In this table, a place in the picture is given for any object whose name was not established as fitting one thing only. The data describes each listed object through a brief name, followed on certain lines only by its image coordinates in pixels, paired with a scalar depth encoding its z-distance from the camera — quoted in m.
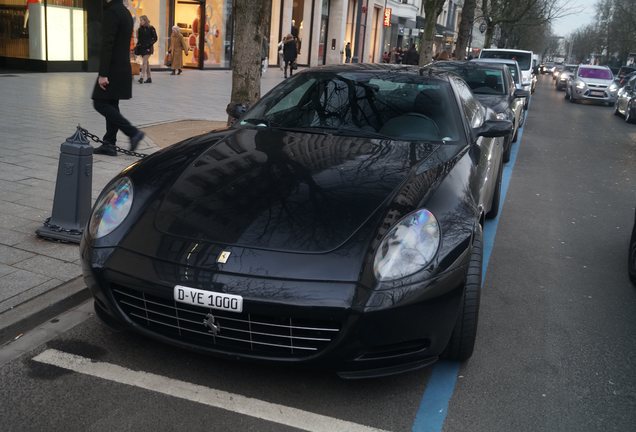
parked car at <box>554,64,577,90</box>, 37.12
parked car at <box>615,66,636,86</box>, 44.88
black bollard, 4.88
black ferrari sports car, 2.83
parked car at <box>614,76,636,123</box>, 19.67
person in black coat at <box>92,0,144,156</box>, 7.48
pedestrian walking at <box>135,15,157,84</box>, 18.36
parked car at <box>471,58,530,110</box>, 14.79
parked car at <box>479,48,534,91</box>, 20.95
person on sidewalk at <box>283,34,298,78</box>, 25.47
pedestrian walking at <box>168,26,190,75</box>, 21.57
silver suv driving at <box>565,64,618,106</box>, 26.81
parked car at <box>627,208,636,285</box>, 5.04
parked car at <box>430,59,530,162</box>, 10.27
